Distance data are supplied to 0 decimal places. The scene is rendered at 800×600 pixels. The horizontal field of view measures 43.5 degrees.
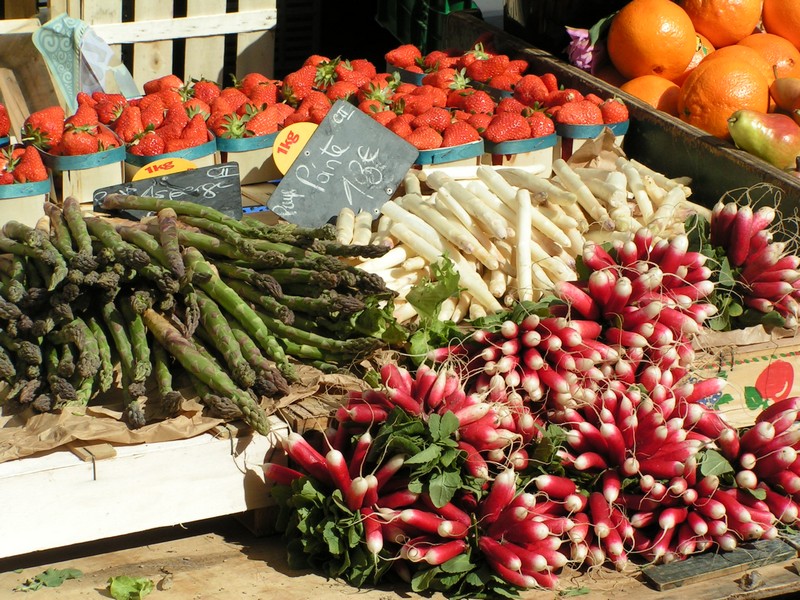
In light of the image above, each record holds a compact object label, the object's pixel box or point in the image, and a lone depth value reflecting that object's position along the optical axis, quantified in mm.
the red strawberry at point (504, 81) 4871
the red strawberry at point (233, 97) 4398
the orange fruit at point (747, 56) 4562
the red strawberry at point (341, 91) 4582
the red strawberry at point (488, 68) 5025
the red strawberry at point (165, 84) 4703
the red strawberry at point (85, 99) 4298
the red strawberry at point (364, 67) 4879
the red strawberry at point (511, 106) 4410
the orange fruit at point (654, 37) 4707
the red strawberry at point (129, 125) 4012
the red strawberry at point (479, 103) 4430
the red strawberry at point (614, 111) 4527
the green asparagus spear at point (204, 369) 2742
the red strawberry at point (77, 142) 3775
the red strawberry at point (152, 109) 4133
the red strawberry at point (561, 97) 4535
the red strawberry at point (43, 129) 3807
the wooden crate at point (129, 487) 2643
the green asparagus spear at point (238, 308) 2924
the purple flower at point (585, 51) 5105
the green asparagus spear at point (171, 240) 2871
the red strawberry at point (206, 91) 4492
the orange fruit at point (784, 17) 4895
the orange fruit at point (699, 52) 4855
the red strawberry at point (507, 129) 4234
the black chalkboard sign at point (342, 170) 3797
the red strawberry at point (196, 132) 4016
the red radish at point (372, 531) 2578
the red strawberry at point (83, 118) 3908
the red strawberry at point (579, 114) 4434
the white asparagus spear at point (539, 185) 3609
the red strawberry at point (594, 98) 4594
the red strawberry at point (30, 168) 3590
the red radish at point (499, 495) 2596
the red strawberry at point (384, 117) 4252
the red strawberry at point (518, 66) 5082
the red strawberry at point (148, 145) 3916
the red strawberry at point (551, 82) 4777
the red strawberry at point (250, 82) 4652
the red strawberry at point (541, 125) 4297
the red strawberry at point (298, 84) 4555
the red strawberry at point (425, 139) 4051
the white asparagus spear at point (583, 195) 3643
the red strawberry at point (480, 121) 4277
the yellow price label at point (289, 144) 4094
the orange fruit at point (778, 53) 4715
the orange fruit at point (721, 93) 4359
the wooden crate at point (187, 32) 5766
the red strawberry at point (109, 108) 4176
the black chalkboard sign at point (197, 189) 3605
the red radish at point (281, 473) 2813
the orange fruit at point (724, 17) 4836
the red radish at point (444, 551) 2590
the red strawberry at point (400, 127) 4109
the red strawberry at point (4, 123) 4078
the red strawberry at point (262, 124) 4184
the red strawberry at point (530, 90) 4656
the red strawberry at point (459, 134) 4129
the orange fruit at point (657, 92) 4773
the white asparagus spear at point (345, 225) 3549
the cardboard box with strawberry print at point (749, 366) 3230
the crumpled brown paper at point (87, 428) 2654
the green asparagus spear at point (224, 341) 2832
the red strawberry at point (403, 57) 5293
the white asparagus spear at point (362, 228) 3574
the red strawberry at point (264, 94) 4477
